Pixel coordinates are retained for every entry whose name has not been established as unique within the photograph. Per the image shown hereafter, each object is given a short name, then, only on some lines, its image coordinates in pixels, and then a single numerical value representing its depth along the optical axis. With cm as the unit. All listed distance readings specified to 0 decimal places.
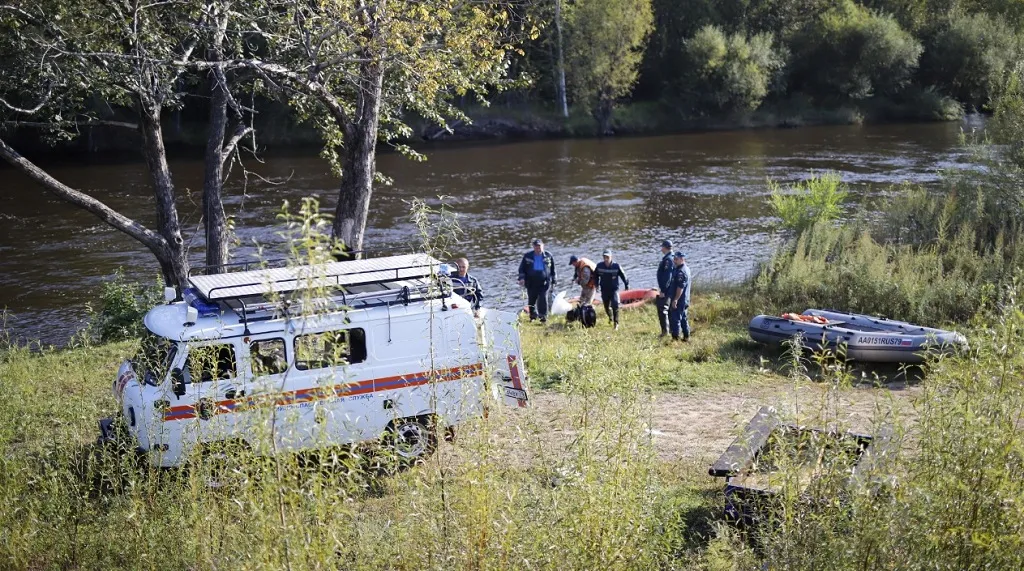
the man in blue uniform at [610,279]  1653
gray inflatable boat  1356
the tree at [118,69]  1384
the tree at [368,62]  1464
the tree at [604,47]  4969
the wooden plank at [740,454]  816
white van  900
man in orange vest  1698
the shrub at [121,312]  1623
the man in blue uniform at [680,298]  1502
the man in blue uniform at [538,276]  1709
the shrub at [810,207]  2136
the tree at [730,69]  5194
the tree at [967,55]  5241
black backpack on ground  1638
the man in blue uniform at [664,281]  1557
